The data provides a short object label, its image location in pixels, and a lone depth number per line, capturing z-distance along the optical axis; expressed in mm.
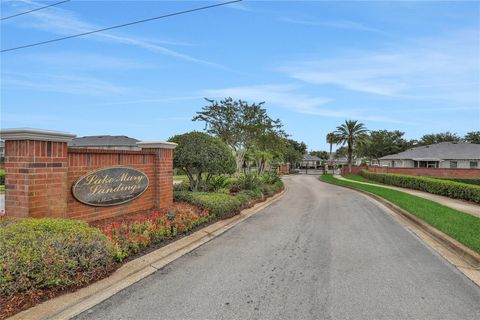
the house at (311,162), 83812
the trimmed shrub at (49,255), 3543
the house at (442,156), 35969
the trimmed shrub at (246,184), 14789
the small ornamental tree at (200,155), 10219
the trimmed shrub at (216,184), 12961
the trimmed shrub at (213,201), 8961
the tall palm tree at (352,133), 43875
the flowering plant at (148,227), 5340
